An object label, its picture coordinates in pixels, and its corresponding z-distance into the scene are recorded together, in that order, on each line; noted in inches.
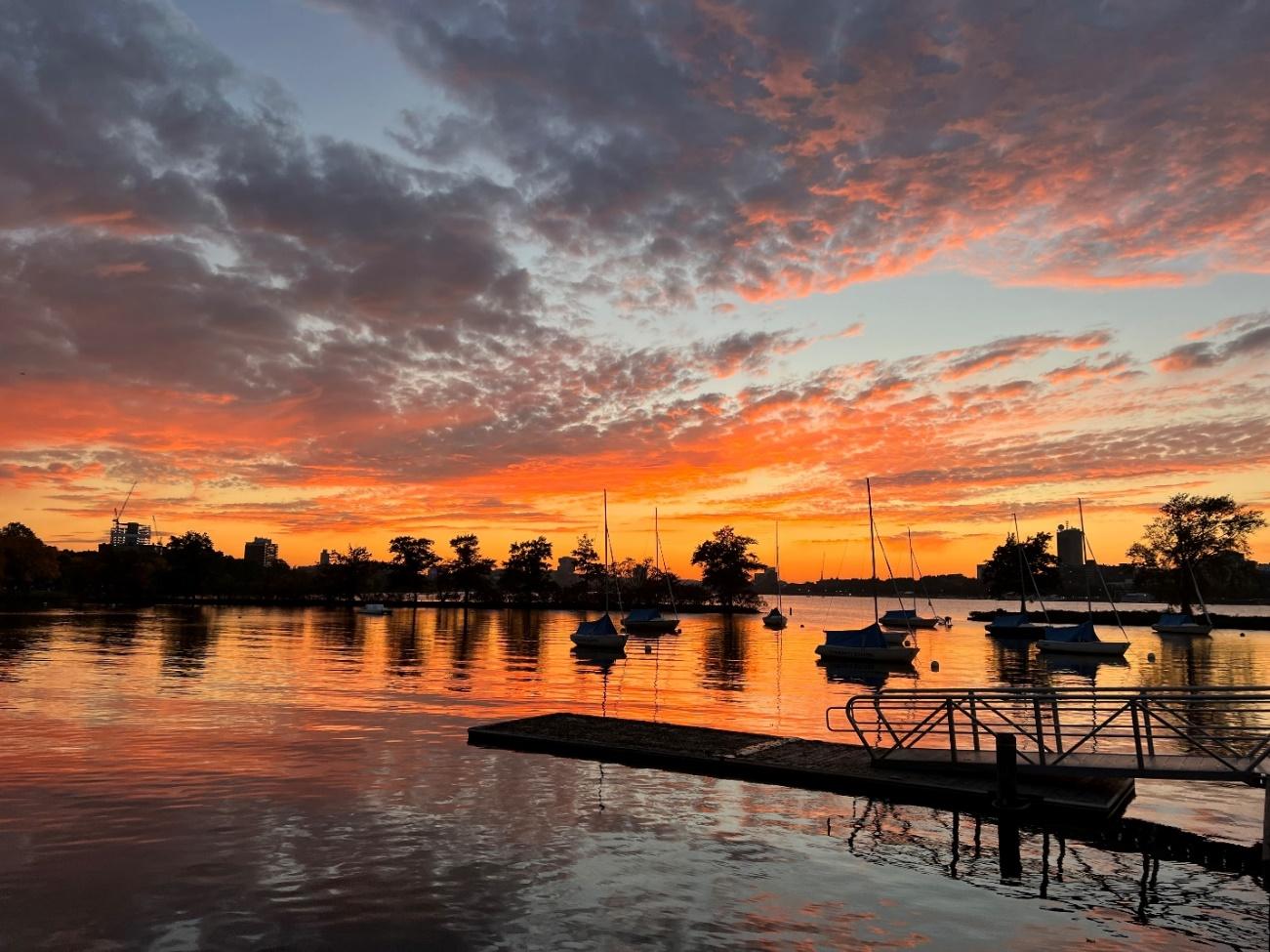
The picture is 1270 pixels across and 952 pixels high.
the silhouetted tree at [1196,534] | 6530.5
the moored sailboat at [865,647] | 3139.8
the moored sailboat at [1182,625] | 5605.3
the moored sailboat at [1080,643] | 3654.0
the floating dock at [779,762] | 829.8
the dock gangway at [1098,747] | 778.2
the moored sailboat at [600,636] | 3479.3
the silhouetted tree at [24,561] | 6811.0
